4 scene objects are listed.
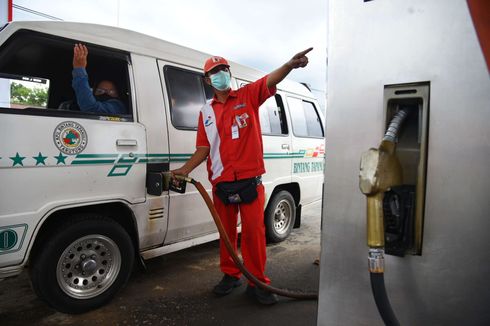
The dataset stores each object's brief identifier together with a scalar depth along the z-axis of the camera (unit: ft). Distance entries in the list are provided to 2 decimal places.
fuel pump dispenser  2.70
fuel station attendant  9.20
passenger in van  8.61
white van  7.62
